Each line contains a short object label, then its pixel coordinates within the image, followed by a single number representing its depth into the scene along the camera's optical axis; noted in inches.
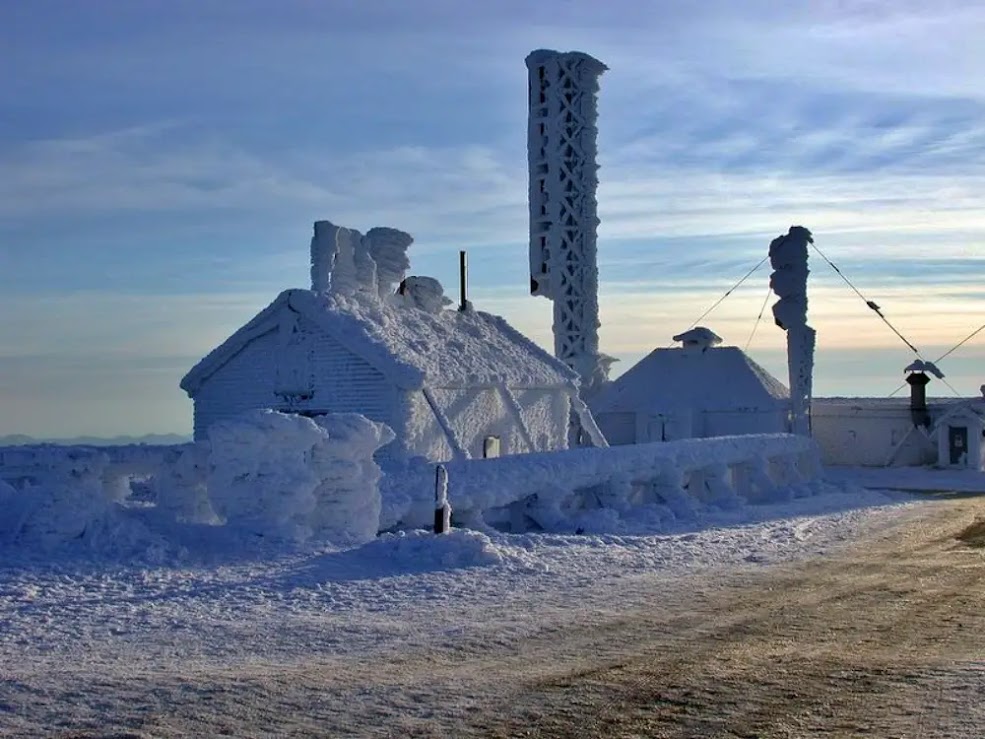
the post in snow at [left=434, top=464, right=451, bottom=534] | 673.6
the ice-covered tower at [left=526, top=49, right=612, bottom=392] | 1814.7
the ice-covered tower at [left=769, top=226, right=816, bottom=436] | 1638.8
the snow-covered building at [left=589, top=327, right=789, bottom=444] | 1729.8
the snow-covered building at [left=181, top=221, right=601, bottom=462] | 1045.2
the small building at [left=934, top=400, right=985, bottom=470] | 1675.7
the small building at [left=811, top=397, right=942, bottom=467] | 1798.7
